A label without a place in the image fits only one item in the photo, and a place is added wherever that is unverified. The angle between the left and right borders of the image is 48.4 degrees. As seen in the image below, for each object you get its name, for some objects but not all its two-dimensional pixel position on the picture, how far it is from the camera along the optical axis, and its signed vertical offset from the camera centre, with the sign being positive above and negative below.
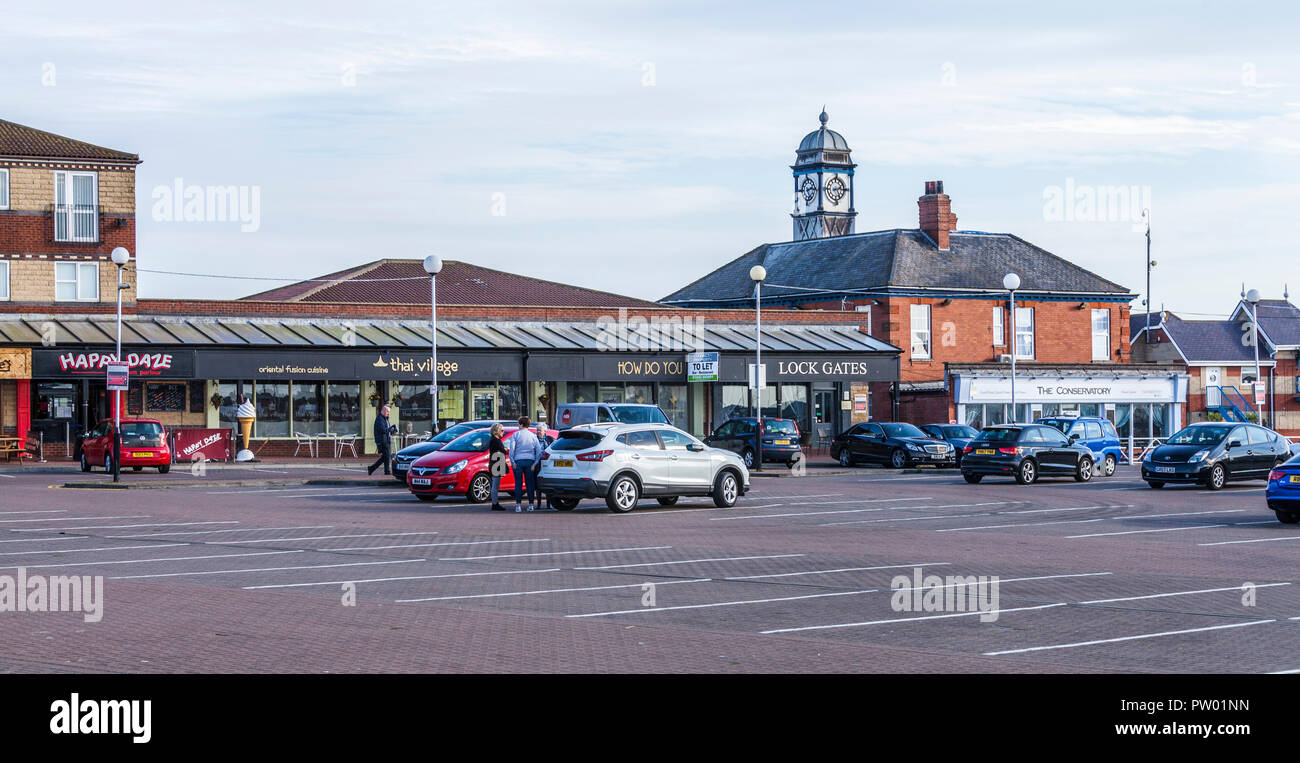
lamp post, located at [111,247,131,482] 32.06 +0.29
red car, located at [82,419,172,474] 37.00 -1.01
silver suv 24.89 -1.09
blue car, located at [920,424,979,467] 46.15 -0.98
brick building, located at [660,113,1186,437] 59.22 +3.67
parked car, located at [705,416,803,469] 42.19 -1.08
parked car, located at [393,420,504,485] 31.11 -0.91
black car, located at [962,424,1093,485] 34.88 -1.29
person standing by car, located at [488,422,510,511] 25.91 -1.02
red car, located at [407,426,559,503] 27.86 -1.34
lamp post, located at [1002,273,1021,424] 46.41 +3.89
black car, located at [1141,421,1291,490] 31.69 -1.20
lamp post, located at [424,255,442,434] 37.00 +3.56
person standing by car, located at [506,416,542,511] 25.64 -0.89
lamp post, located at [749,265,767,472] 39.25 +0.24
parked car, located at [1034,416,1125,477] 39.53 -0.99
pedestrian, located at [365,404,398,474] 35.69 -0.73
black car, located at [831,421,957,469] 43.72 -1.36
